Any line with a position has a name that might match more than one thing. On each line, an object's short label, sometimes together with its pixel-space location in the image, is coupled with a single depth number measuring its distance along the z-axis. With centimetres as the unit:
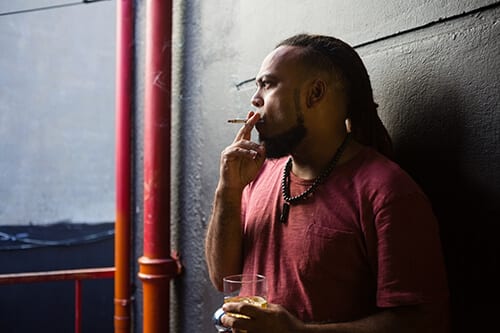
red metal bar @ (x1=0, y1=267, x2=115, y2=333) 281
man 125
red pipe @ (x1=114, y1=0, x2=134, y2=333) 353
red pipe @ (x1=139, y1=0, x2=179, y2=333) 298
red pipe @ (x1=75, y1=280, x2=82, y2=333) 306
